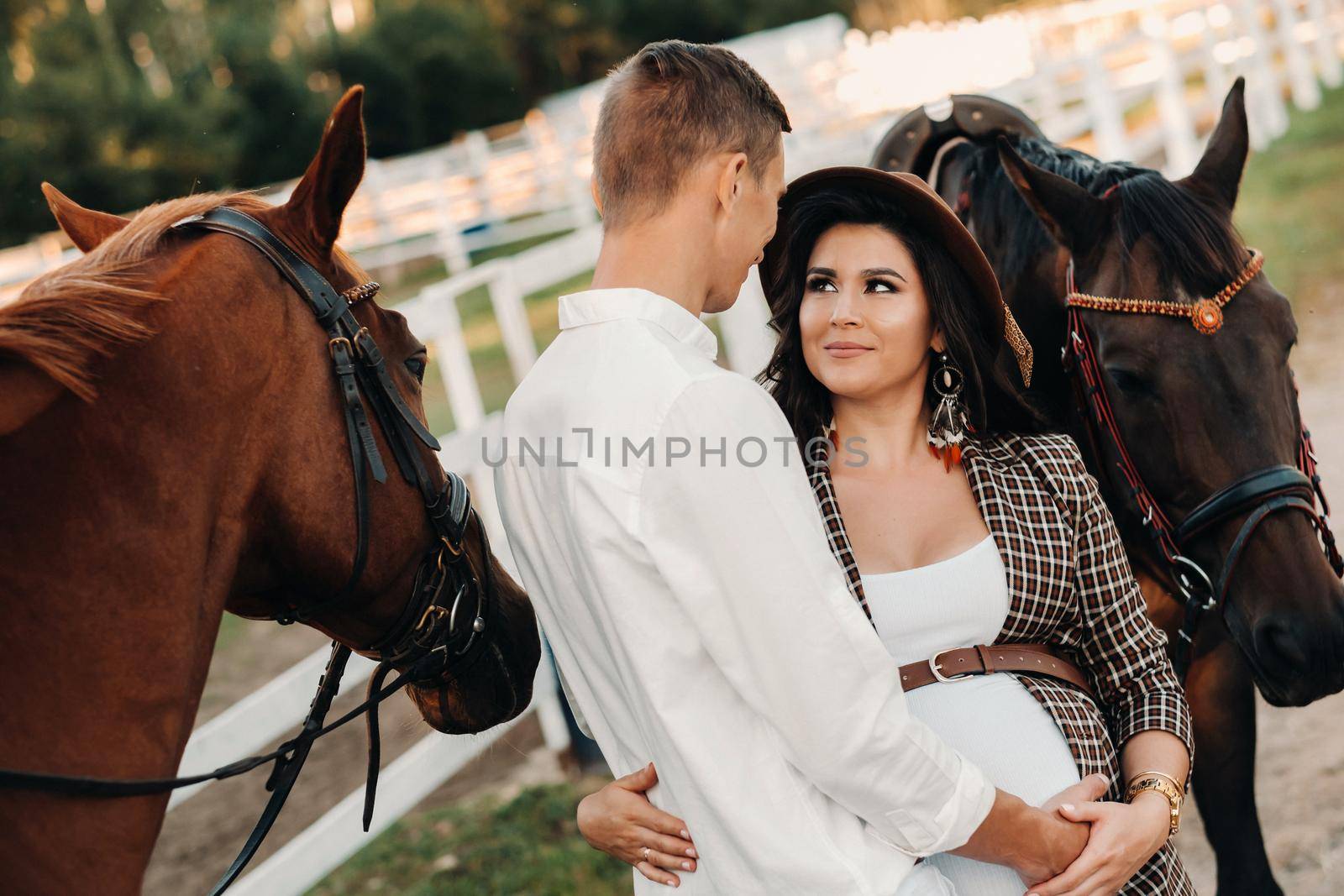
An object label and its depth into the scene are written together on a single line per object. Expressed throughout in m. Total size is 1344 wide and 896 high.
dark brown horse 2.21
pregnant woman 1.93
